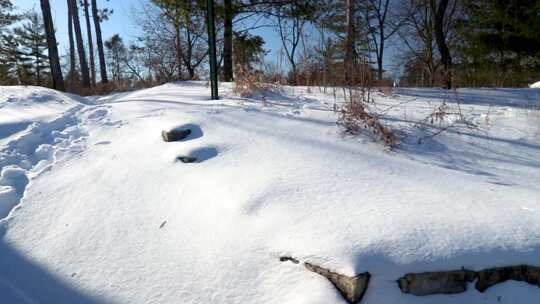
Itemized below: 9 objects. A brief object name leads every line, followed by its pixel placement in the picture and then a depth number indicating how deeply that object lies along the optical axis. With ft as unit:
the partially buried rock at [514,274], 3.65
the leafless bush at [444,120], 7.59
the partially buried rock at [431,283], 3.54
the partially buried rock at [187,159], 6.53
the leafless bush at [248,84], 11.18
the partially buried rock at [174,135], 7.47
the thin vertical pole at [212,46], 10.25
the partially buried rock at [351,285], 3.47
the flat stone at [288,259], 3.91
